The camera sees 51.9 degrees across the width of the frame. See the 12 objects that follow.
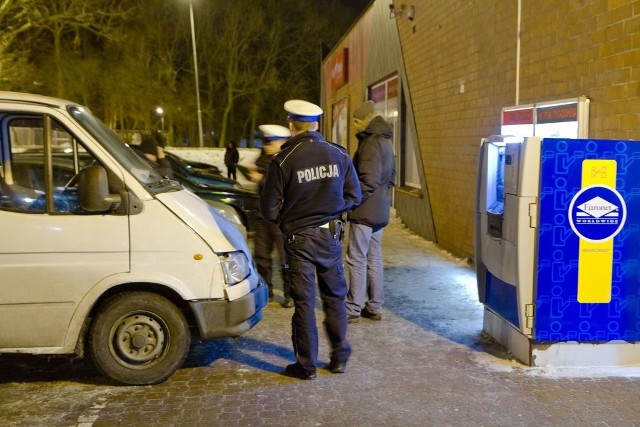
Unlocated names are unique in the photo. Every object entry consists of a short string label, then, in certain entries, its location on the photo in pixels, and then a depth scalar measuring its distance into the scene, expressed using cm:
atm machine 457
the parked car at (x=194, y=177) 1172
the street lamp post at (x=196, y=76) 3029
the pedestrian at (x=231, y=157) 2191
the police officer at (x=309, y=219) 454
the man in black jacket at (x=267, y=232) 652
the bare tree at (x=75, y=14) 1969
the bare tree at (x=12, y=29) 1872
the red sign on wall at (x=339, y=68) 2009
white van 437
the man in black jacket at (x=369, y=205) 587
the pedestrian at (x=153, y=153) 830
